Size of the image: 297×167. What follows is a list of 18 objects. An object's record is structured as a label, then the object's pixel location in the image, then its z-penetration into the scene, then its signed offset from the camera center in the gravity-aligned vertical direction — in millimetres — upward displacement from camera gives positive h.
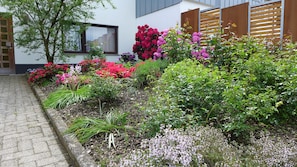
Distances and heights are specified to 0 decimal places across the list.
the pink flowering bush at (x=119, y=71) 4498 -156
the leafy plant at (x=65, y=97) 3480 -578
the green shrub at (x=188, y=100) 1879 -365
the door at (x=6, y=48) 7793 +582
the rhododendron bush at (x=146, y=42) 7699 +820
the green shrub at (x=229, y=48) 3098 +249
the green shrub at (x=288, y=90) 2002 -255
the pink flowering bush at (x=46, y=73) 5568 -249
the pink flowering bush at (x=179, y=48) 4168 +316
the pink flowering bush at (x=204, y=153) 1272 -574
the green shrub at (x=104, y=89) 3125 -375
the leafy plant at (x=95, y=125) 2271 -701
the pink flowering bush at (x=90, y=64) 5746 -5
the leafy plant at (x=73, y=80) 4168 -319
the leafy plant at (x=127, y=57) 9195 +300
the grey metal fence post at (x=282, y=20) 4824 +998
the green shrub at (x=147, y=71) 4016 -136
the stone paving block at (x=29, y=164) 1962 -936
